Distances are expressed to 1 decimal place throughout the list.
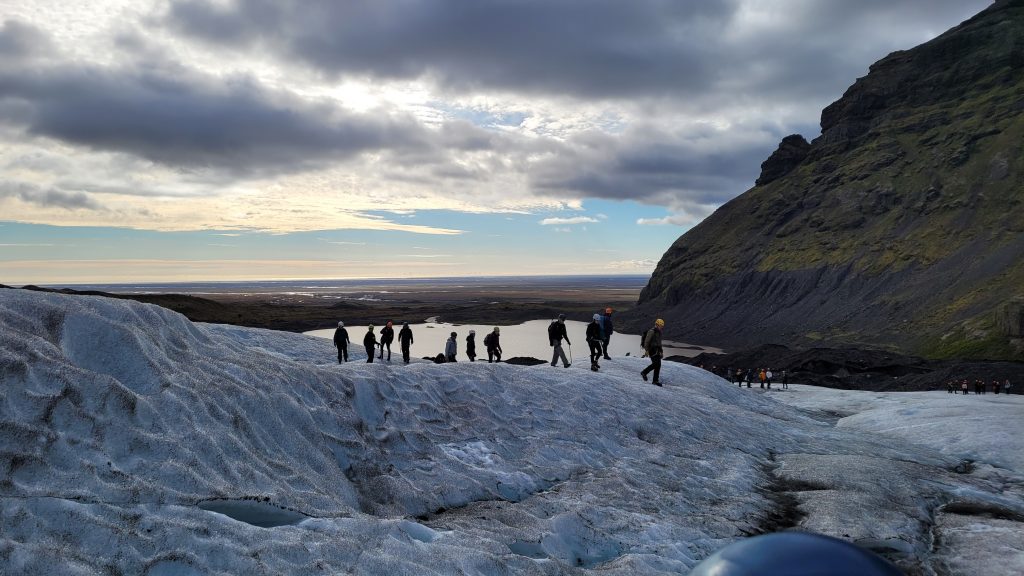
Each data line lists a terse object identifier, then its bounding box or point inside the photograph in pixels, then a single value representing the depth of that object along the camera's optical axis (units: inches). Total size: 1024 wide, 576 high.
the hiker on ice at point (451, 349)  1219.7
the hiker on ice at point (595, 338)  1029.4
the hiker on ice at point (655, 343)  901.2
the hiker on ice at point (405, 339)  1235.2
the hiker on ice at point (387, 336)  1306.6
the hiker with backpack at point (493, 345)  1213.1
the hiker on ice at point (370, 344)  1188.2
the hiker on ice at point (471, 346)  1464.1
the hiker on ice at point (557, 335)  1027.8
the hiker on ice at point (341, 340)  1206.3
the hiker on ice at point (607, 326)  1066.7
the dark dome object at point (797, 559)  169.8
